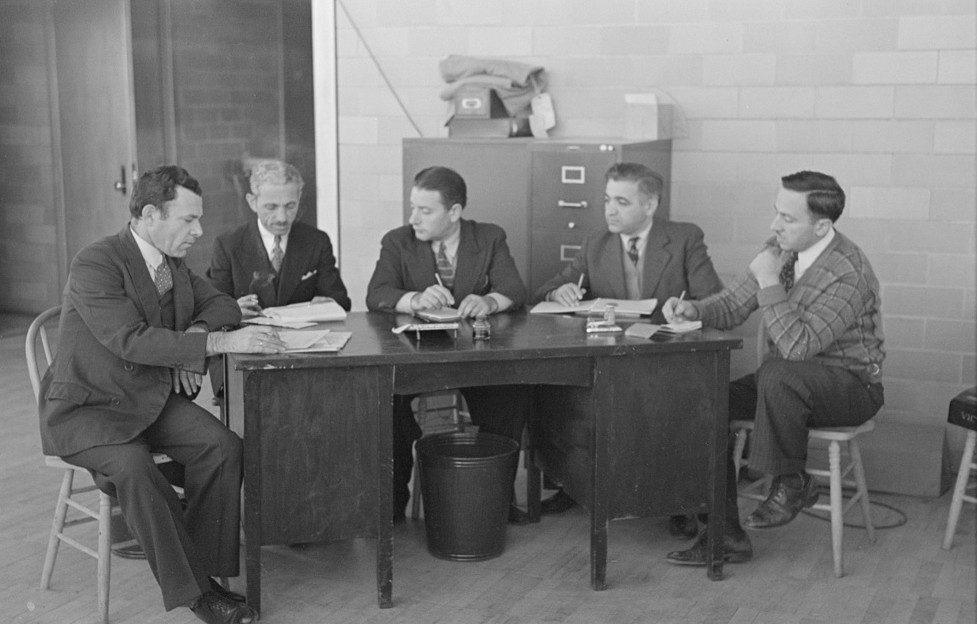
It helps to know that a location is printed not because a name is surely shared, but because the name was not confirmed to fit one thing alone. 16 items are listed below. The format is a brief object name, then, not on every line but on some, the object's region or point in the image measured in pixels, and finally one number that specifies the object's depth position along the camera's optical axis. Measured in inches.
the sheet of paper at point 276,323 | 164.6
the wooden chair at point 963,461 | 175.8
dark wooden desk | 146.0
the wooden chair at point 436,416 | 186.9
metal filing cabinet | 216.4
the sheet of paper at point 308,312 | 167.6
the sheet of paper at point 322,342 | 147.5
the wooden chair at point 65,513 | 146.3
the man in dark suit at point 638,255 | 186.2
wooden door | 301.0
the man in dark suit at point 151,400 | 141.3
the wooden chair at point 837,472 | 165.0
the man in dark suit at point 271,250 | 184.4
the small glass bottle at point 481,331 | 156.4
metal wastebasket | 163.5
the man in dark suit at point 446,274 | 181.8
